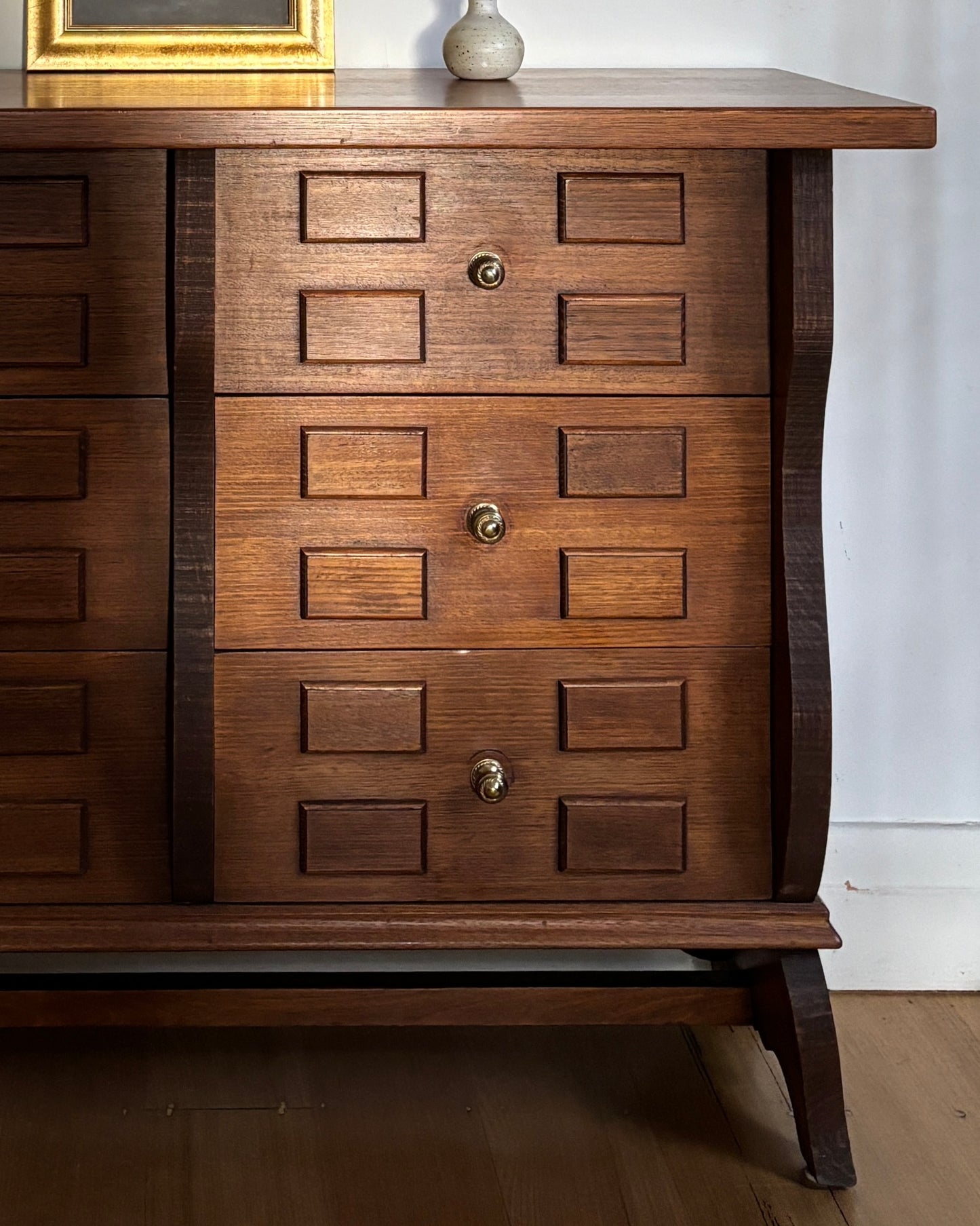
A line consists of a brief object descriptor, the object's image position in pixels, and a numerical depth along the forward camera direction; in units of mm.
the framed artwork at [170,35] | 1484
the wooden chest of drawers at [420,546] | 1178
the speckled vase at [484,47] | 1414
